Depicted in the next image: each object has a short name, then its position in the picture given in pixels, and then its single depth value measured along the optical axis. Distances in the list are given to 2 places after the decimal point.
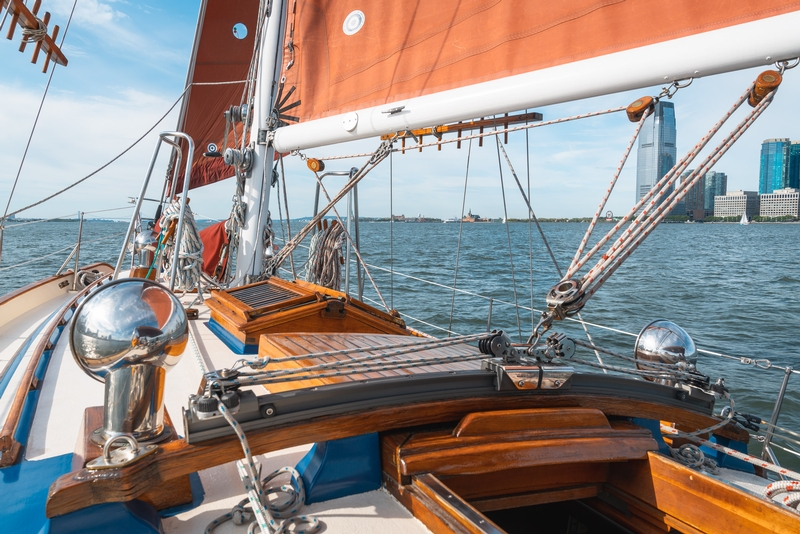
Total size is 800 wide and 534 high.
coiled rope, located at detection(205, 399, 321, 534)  1.28
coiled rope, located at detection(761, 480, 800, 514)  1.68
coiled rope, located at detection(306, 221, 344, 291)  4.20
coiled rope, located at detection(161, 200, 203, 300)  4.19
